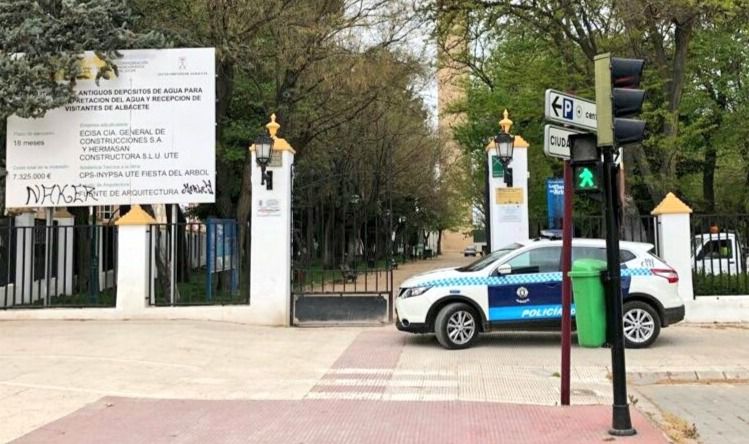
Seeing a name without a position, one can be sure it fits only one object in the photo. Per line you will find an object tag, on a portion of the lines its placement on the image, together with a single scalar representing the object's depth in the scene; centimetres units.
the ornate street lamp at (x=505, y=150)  1409
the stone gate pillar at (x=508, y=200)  1433
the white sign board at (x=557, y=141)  702
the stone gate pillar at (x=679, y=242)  1391
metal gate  1398
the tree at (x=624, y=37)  1684
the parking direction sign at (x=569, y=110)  681
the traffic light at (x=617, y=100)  657
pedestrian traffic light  673
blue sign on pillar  1590
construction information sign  1448
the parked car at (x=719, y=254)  1412
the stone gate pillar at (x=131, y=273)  1414
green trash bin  655
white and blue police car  1116
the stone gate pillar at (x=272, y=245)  1389
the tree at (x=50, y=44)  1394
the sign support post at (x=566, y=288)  724
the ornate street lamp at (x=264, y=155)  1366
